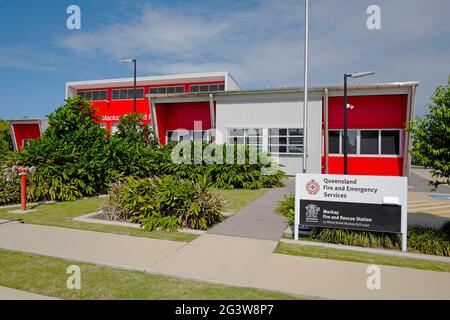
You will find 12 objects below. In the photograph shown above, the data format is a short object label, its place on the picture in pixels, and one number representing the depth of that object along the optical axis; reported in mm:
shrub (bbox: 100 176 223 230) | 6785
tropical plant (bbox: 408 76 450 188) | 5300
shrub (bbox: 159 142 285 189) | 12938
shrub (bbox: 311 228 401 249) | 5648
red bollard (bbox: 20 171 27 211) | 8391
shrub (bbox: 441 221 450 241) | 5711
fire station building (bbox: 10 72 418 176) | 17422
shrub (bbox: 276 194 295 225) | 7468
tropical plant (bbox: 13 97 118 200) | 9883
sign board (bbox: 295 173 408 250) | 5449
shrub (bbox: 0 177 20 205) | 9430
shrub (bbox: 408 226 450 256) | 5320
